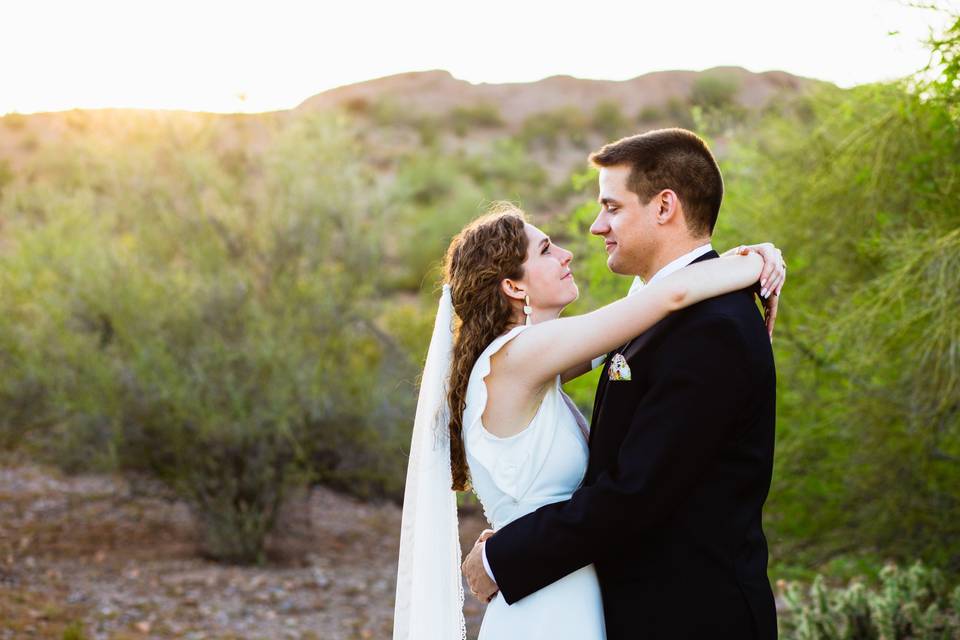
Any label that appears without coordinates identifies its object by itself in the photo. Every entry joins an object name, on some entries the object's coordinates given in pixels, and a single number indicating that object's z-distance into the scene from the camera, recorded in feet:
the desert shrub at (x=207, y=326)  31.63
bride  9.02
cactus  18.56
